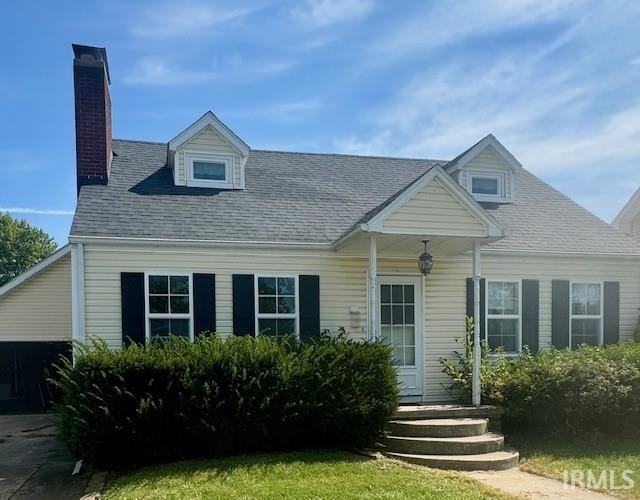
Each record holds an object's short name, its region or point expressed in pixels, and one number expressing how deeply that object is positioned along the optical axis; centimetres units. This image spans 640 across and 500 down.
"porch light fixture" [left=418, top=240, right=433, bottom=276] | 868
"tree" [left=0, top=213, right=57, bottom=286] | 3725
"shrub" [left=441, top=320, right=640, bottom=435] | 756
